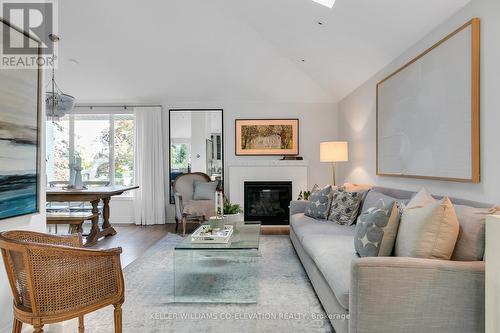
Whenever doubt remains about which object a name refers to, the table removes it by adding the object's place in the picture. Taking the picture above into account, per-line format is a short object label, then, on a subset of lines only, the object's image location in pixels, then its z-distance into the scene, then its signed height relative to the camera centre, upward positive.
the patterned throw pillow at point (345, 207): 3.45 -0.48
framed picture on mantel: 5.86 +0.55
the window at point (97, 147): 6.11 +0.38
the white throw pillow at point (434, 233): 1.70 -0.38
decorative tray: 2.79 -0.67
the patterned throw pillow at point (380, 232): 1.96 -0.43
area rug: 2.17 -1.13
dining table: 4.52 -0.45
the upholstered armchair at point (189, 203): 4.98 -0.61
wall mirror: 5.93 +0.46
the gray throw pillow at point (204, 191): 5.35 -0.44
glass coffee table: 2.57 -1.04
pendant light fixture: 3.99 +0.81
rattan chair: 1.49 -0.59
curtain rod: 5.99 +1.17
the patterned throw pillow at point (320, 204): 3.74 -0.47
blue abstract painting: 1.90 +0.16
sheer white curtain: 5.82 +0.03
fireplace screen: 5.67 -0.67
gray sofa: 1.56 -0.66
